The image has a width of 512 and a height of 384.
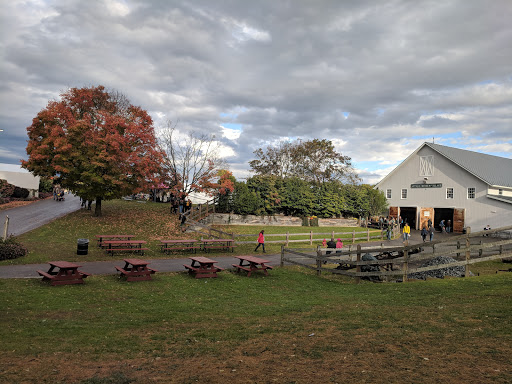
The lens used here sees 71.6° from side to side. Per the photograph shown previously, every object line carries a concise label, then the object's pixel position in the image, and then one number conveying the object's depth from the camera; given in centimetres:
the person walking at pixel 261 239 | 2228
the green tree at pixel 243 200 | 3422
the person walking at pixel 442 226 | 3899
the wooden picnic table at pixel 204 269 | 1424
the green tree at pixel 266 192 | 3591
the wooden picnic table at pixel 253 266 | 1538
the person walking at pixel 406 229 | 2922
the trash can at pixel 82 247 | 1806
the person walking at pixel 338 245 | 2103
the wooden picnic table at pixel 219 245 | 2192
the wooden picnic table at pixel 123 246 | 1861
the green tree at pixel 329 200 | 3997
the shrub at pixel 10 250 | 1590
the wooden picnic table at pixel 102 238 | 1969
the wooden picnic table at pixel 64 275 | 1175
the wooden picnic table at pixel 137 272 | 1313
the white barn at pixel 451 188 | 3759
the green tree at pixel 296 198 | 3759
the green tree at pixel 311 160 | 5459
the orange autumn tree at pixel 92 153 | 2527
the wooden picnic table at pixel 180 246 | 2010
